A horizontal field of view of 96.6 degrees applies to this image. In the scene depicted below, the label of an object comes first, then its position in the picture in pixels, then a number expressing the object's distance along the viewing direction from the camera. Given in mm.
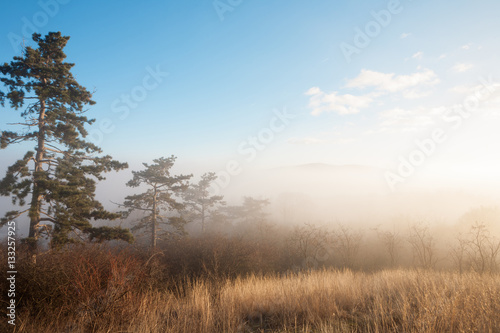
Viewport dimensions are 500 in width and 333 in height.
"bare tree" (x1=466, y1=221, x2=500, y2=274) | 20625
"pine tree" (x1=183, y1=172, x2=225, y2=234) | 34719
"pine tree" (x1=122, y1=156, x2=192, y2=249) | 20844
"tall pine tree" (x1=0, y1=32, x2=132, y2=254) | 10234
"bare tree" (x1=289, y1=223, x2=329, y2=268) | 20109
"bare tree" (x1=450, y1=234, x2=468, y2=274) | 19497
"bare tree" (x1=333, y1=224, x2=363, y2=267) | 21761
